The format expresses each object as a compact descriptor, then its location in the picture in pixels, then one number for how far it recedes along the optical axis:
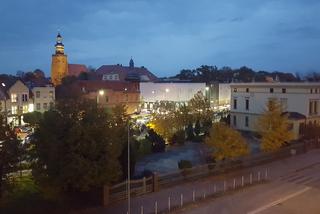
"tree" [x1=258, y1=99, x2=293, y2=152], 35.25
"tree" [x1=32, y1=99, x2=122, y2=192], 19.59
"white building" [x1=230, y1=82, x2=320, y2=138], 46.56
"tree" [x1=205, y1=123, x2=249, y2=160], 29.38
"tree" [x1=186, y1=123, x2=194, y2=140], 45.03
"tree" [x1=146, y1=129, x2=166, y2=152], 37.84
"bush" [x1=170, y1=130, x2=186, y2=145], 42.28
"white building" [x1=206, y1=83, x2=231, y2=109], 89.38
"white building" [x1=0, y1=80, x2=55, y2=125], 55.31
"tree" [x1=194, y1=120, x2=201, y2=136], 46.45
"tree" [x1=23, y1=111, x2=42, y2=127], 46.23
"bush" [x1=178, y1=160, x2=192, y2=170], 27.61
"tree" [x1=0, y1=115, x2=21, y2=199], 18.86
